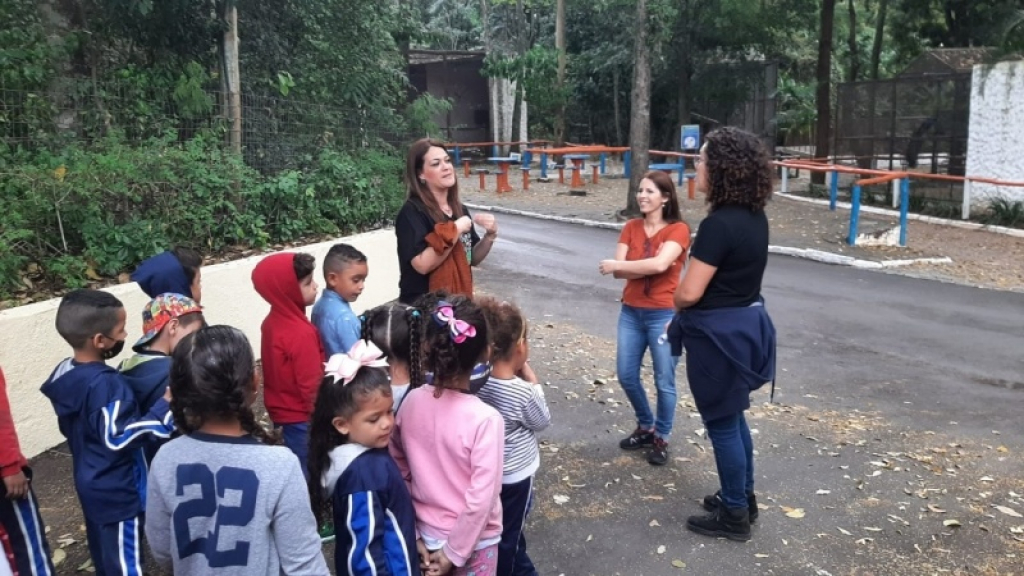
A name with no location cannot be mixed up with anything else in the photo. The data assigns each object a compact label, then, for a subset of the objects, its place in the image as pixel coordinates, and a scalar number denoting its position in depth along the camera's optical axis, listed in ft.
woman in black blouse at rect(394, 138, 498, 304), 12.60
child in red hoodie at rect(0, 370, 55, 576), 9.48
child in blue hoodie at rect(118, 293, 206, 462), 10.25
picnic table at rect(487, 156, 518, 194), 65.51
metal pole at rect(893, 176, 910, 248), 41.75
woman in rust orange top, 15.06
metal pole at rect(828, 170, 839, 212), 51.40
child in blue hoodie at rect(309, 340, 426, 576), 8.07
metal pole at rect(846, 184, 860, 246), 41.53
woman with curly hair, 11.98
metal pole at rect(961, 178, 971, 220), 51.52
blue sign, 65.05
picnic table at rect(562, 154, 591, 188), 66.28
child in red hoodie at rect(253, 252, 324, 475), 11.91
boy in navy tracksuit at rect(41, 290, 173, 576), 9.66
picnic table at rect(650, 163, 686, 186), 63.05
